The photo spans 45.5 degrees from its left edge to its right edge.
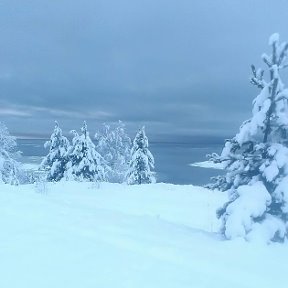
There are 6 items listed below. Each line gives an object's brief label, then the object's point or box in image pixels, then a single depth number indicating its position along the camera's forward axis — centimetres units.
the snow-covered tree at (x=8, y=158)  3032
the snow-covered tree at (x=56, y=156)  3388
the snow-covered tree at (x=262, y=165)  643
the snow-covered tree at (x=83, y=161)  3199
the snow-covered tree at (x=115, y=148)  4478
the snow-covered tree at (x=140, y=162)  3731
